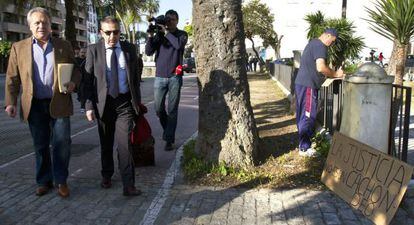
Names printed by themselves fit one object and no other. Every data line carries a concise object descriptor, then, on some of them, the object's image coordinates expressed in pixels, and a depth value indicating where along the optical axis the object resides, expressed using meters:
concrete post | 4.47
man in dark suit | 4.64
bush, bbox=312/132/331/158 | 5.93
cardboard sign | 3.93
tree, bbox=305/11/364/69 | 15.28
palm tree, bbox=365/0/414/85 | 7.37
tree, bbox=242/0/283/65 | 40.88
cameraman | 6.49
